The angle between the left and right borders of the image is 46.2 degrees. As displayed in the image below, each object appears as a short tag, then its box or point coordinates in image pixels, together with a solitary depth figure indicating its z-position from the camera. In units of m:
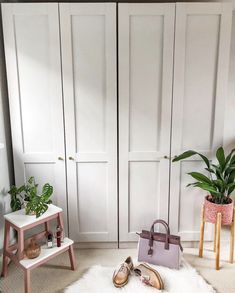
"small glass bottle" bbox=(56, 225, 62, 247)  2.03
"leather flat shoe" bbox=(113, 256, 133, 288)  1.92
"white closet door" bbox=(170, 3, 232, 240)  2.07
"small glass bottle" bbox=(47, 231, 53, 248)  2.03
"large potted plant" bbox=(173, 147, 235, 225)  2.11
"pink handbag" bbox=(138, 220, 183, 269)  2.09
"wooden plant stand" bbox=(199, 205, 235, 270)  2.07
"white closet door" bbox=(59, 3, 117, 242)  2.07
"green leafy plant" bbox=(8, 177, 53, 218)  1.94
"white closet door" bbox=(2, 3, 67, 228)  2.06
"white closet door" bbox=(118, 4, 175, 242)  2.07
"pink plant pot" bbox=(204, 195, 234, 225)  2.10
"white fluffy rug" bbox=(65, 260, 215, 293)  1.90
